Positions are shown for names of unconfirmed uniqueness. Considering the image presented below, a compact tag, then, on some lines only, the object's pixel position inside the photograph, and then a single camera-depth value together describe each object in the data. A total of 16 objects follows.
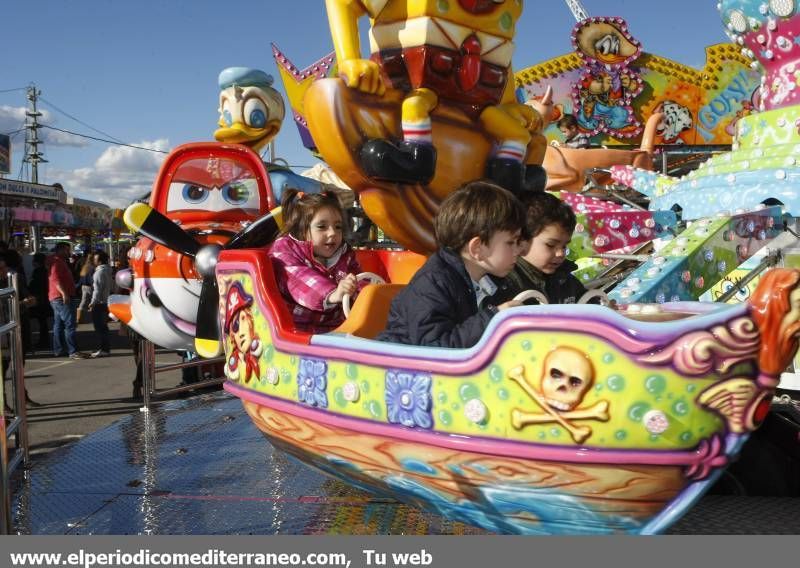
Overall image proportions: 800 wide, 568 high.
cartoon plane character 3.70
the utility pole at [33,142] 29.55
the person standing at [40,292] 8.42
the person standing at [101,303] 8.02
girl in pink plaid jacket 2.62
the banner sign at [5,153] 19.16
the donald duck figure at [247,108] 5.91
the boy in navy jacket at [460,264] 1.87
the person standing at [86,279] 9.05
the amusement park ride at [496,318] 1.55
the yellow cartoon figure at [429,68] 2.92
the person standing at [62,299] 7.39
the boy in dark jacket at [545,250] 2.40
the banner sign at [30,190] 16.20
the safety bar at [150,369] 4.04
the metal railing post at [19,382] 2.80
